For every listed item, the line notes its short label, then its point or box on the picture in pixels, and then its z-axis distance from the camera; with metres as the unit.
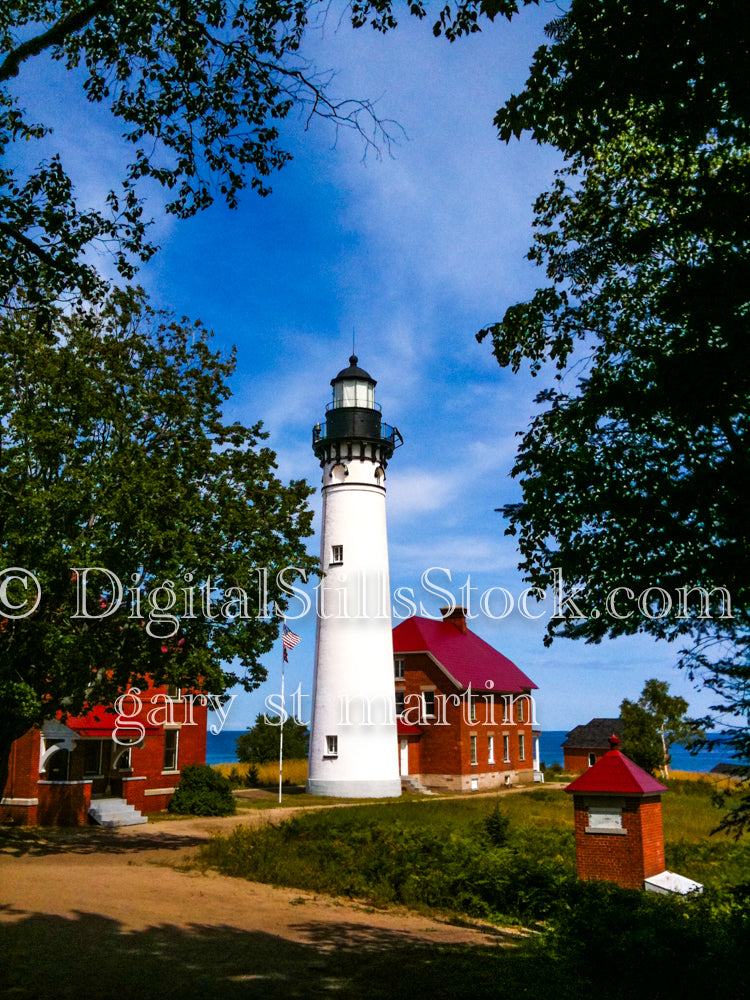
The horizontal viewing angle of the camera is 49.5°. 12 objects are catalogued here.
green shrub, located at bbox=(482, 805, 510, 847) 18.84
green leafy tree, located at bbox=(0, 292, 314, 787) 18.84
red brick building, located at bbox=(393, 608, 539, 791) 43.34
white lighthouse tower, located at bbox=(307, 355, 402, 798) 38.19
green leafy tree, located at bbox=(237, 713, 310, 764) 53.94
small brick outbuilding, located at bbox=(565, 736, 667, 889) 13.97
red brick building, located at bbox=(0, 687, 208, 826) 26.53
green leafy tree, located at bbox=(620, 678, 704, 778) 49.47
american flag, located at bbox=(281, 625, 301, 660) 35.06
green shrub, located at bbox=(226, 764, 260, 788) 44.81
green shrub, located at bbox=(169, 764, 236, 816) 30.89
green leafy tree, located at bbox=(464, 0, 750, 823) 6.32
